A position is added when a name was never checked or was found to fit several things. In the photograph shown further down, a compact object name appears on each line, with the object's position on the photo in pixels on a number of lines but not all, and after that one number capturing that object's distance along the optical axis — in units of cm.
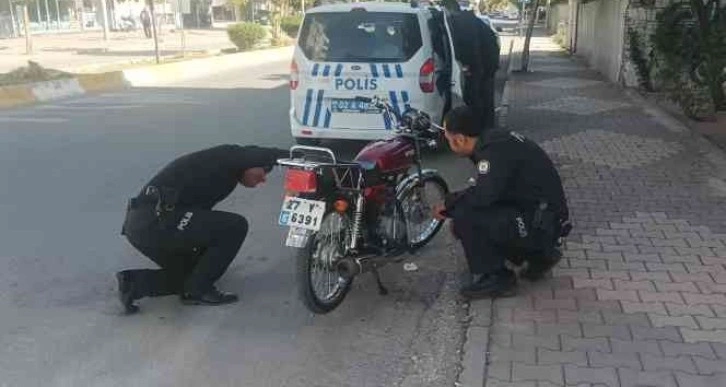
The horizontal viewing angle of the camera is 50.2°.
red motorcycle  409
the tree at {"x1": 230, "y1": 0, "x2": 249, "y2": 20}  3473
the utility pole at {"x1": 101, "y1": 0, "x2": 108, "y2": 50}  3550
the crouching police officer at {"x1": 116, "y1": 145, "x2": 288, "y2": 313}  423
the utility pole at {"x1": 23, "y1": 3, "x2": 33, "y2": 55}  2701
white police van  826
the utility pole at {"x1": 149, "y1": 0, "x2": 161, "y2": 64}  2244
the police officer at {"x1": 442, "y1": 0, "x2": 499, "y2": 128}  954
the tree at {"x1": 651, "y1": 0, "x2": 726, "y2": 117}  1038
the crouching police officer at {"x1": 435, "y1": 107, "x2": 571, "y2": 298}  427
